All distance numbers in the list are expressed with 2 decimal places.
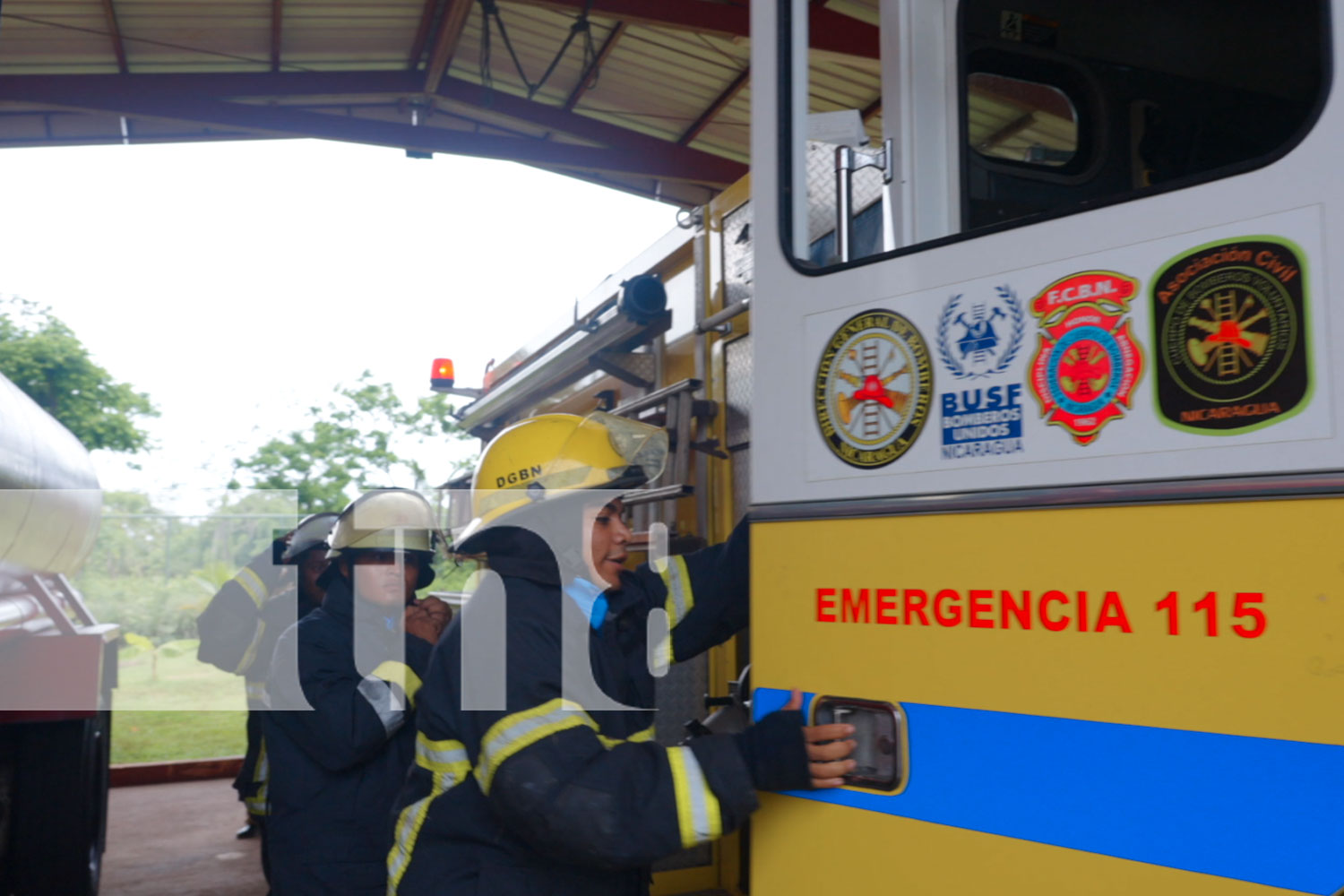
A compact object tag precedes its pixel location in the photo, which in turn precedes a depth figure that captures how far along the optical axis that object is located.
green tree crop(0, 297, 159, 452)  24.38
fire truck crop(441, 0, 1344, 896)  1.38
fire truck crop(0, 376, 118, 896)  4.44
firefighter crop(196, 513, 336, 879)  4.98
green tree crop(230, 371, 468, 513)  26.45
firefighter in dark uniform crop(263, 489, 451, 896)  3.08
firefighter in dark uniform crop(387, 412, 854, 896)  1.90
